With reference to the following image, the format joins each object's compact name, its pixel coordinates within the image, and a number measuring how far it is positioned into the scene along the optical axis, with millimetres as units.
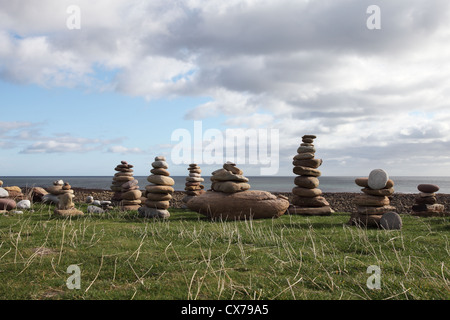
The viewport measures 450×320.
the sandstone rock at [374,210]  13570
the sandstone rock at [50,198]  19811
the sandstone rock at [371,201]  13688
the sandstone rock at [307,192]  17750
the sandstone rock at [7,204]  16234
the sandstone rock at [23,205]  17188
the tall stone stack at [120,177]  20641
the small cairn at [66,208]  14891
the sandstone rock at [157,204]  15915
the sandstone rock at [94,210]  16469
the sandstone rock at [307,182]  17828
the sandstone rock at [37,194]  20781
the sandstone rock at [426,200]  18719
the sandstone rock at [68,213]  14774
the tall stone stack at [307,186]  17688
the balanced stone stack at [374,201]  13477
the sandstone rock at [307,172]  18141
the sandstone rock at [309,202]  17859
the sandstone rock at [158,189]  15984
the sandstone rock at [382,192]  13766
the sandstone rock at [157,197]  15984
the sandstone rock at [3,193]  17469
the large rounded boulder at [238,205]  15367
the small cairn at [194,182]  22328
